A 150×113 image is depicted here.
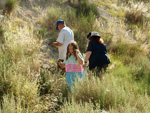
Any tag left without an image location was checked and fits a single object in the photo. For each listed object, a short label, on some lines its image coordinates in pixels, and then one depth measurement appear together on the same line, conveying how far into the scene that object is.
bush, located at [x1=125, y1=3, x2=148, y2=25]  25.77
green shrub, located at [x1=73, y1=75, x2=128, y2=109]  7.18
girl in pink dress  8.82
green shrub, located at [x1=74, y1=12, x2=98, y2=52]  16.74
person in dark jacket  9.45
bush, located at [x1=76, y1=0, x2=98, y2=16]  21.87
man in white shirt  10.23
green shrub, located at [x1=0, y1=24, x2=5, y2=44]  11.98
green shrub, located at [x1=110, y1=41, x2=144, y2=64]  17.04
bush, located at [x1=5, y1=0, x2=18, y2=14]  14.95
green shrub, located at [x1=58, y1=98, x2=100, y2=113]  5.70
